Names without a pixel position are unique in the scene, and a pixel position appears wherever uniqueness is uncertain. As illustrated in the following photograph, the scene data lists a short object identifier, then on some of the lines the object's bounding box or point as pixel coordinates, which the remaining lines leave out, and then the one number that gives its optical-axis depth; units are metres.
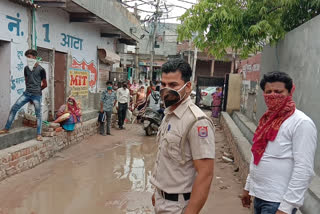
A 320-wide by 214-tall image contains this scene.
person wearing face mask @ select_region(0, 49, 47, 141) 5.80
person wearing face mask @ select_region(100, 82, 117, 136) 9.48
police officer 1.83
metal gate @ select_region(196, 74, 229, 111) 14.11
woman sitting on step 7.41
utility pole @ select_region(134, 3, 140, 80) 22.93
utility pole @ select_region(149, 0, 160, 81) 20.44
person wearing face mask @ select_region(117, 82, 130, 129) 10.84
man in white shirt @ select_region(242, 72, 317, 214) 1.93
